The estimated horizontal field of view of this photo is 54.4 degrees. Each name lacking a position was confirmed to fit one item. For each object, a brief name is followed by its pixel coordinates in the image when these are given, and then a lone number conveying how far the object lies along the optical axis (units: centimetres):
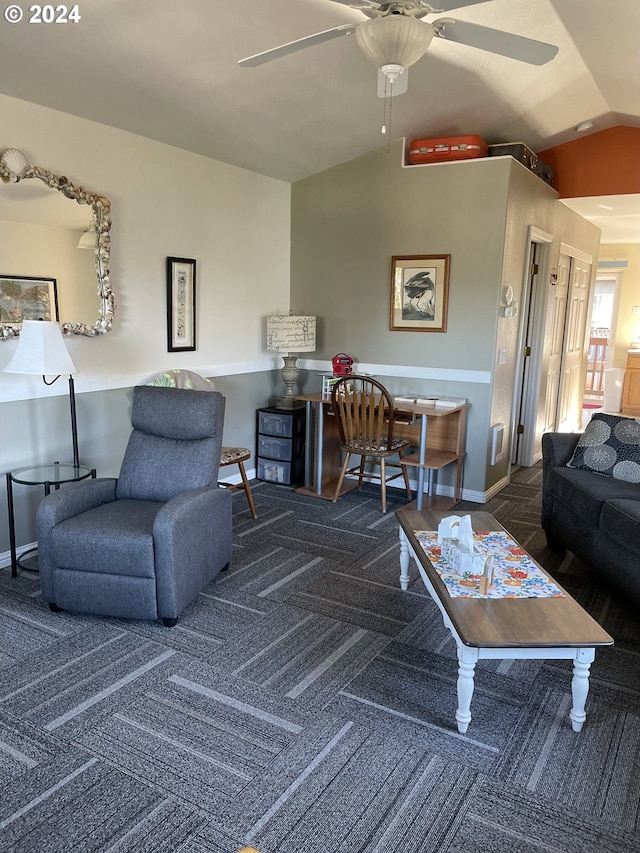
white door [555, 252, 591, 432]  599
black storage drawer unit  466
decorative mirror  303
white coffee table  188
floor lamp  288
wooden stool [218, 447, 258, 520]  382
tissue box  232
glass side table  302
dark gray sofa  274
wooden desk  417
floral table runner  219
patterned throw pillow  327
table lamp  462
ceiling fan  208
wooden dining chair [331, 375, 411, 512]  409
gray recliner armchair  263
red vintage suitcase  423
